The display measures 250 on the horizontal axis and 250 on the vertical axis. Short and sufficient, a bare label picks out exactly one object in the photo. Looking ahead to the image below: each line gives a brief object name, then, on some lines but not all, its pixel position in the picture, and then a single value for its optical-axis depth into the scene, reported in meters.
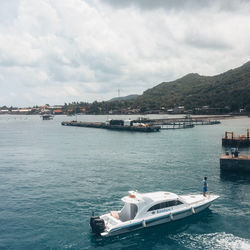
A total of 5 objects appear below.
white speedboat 25.28
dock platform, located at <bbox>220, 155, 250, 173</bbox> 47.12
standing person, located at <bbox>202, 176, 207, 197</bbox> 32.19
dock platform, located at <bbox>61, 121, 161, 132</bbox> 131.00
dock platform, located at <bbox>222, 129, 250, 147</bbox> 77.44
